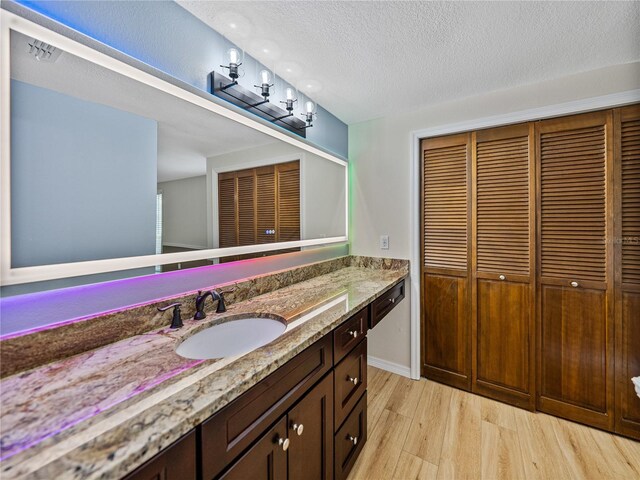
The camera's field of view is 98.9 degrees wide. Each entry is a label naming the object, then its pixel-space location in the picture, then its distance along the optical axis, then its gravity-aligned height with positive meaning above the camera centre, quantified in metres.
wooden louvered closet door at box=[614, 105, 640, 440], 1.62 -0.19
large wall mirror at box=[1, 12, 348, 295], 0.80 +0.26
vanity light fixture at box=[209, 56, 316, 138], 1.34 +0.79
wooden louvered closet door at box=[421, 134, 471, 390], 2.12 -0.19
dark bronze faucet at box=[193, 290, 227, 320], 1.17 -0.28
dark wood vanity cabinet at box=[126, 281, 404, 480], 0.66 -0.60
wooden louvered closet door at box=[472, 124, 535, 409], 1.90 -0.20
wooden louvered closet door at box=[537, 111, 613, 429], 1.69 -0.20
